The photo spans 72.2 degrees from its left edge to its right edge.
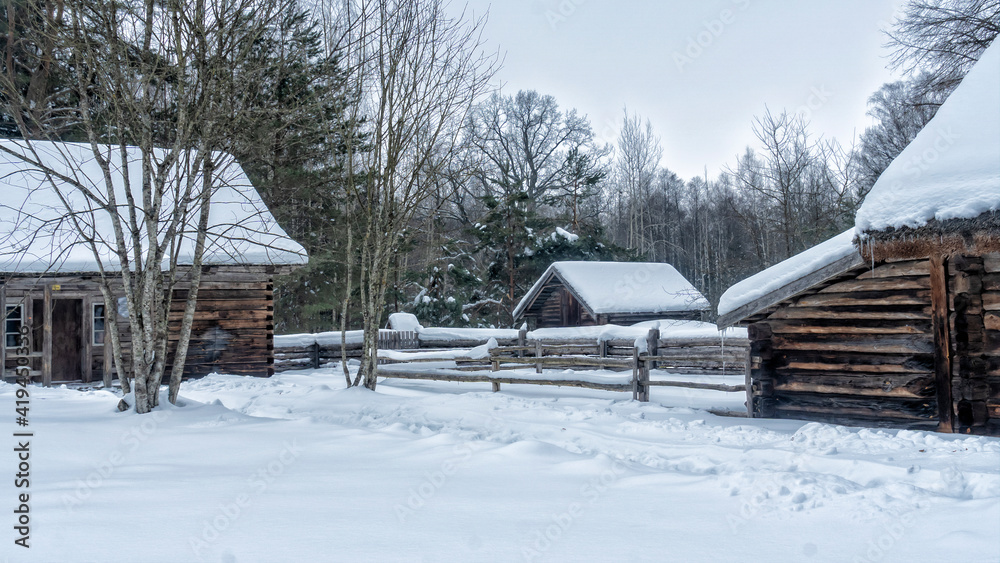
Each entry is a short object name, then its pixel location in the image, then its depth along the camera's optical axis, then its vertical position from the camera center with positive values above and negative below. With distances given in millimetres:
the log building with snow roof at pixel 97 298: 14125 +685
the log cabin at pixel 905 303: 8023 +84
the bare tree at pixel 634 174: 44219 +9550
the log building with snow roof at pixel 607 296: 25500 +780
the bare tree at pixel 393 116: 12312 +3761
